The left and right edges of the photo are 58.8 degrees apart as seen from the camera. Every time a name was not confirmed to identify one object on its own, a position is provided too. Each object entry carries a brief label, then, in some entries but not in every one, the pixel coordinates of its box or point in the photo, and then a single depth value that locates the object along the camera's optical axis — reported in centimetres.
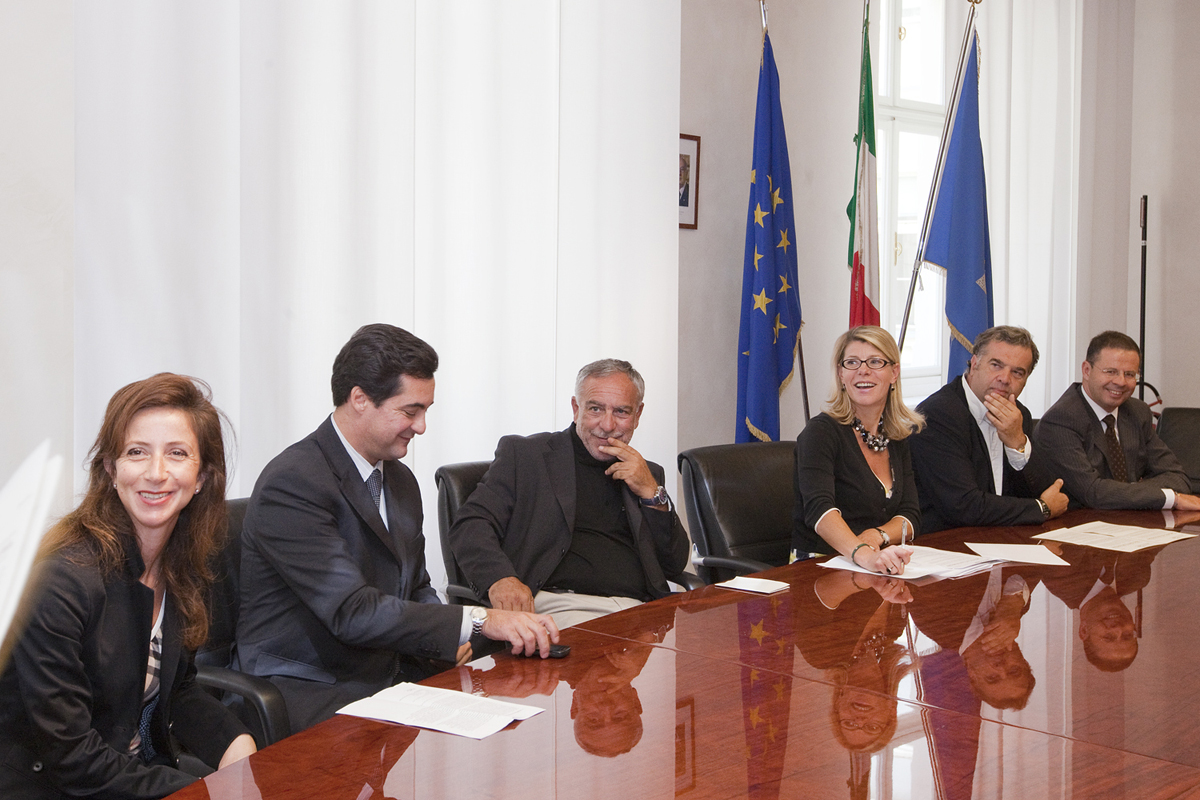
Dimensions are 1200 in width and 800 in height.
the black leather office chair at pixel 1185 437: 506
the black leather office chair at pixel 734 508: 330
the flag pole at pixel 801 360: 490
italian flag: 511
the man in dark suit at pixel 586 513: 292
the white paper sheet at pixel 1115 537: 314
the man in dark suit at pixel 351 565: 214
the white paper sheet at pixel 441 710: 159
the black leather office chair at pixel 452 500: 294
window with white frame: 613
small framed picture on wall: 480
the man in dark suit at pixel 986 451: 348
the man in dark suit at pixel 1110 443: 380
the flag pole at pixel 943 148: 556
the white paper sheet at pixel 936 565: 270
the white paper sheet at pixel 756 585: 253
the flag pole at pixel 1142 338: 691
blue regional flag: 561
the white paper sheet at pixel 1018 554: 289
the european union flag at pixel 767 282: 483
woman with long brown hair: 161
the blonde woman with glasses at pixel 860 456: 317
